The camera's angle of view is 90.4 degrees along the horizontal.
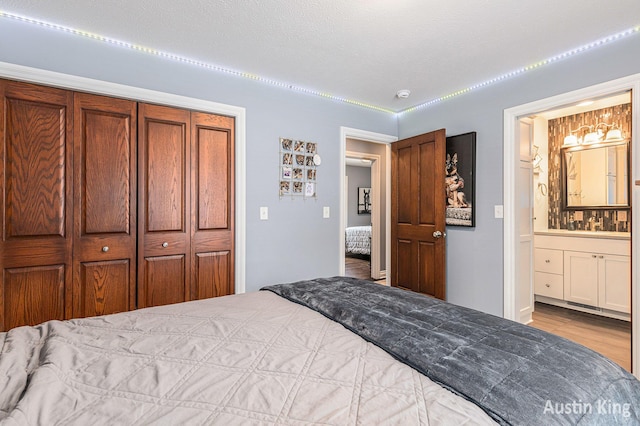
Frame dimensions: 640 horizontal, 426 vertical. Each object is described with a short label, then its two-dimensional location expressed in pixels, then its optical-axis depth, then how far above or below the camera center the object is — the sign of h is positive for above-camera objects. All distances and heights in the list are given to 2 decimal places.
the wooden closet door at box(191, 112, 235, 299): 2.67 +0.07
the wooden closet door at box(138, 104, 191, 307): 2.45 +0.05
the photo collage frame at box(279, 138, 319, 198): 3.11 +0.44
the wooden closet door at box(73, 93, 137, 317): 2.22 +0.05
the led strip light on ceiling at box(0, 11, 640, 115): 2.13 +1.23
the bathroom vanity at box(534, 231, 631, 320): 3.29 -0.67
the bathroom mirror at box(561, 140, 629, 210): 3.66 +0.44
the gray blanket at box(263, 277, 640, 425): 0.75 -0.43
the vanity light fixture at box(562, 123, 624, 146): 3.70 +0.93
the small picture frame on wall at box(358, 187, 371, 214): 9.22 +0.34
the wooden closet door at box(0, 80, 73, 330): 2.01 +0.05
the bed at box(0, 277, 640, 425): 0.71 -0.44
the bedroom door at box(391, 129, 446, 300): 3.24 -0.02
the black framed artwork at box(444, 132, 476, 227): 3.13 +0.33
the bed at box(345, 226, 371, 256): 6.97 -0.65
